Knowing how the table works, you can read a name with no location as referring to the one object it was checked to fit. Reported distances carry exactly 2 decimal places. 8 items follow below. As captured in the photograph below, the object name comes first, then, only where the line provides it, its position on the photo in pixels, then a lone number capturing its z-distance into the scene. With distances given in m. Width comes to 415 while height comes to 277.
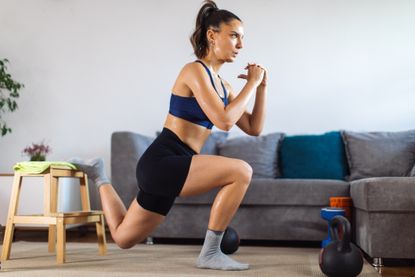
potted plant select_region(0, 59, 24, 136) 4.28
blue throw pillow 3.68
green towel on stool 2.60
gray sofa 2.42
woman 2.10
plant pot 3.60
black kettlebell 1.94
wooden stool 2.47
